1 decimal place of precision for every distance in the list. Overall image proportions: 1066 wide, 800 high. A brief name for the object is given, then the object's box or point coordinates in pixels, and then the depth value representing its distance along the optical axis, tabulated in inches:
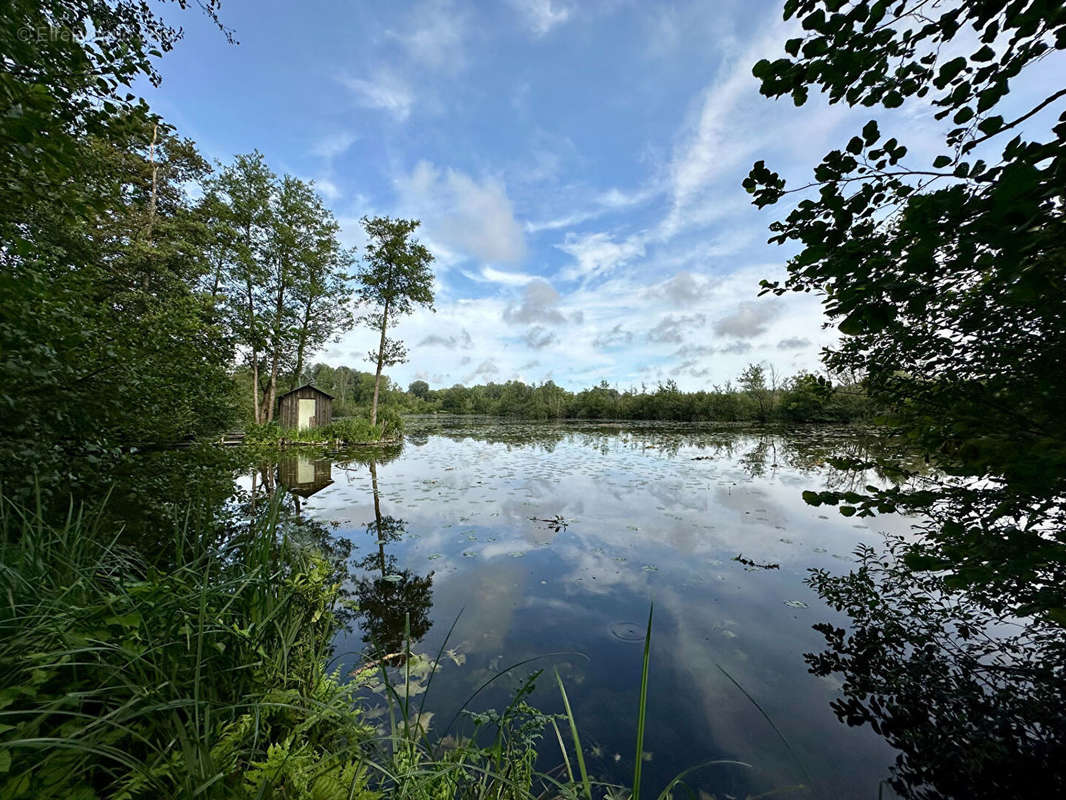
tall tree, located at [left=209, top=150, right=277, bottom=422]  656.4
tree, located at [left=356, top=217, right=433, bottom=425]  753.6
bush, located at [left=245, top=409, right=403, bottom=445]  622.8
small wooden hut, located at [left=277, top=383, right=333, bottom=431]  812.8
